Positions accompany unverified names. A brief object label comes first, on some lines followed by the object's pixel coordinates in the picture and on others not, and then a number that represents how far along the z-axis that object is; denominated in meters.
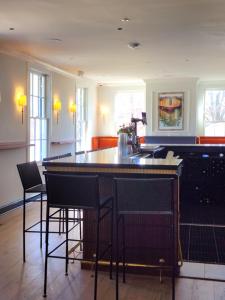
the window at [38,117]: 6.98
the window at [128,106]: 11.27
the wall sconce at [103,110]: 11.19
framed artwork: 10.19
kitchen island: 3.09
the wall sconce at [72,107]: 8.58
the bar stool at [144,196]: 2.67
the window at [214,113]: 10.79
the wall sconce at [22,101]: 6.27
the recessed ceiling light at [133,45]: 5.68
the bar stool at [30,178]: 3.69
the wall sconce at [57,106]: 7.69
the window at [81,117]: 9.55
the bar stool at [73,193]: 2.74
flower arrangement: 4.32
